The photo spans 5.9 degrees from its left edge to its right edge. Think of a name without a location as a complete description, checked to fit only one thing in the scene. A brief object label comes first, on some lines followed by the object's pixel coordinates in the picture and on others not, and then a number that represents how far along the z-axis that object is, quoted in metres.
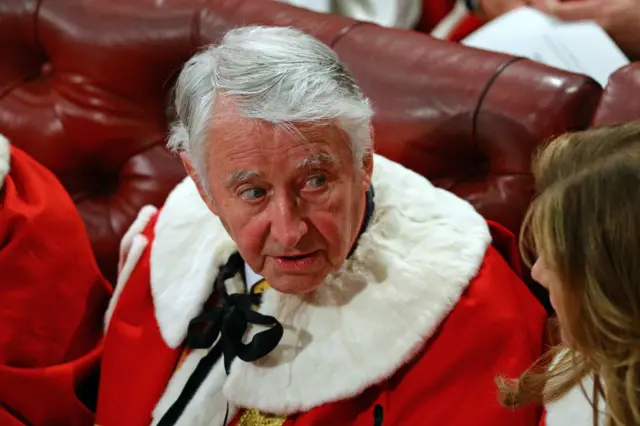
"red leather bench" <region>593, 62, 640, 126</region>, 5.97
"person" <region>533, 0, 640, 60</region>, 6.23
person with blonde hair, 5.63
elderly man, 5.84
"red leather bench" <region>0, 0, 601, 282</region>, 6.03
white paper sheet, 6.16
